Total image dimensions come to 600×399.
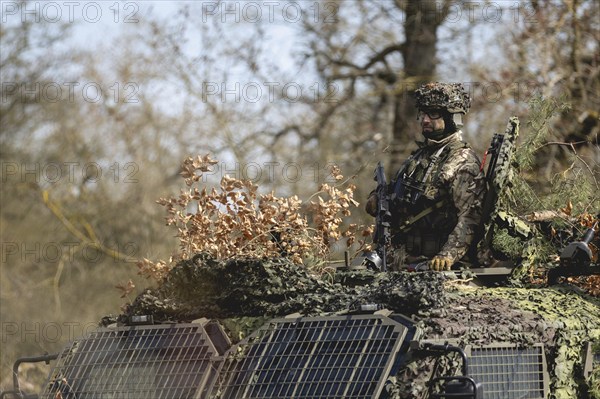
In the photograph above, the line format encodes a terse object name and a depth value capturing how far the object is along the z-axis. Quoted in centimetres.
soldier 1914
